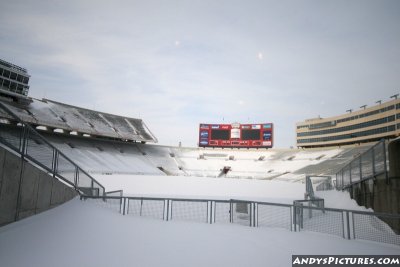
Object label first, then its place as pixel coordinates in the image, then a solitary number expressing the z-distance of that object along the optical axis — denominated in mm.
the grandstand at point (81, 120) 43312
